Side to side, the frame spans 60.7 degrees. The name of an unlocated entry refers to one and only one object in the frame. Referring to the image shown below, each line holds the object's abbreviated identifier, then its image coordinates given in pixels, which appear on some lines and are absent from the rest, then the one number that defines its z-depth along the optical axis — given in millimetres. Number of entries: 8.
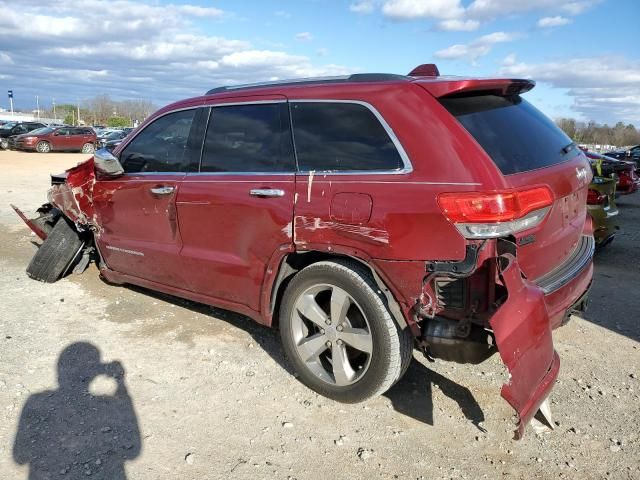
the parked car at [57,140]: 30250
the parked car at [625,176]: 10594
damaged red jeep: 2758
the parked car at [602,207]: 6551
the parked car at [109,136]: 33738
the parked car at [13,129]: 32125
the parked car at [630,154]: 21222
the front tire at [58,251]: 5500
